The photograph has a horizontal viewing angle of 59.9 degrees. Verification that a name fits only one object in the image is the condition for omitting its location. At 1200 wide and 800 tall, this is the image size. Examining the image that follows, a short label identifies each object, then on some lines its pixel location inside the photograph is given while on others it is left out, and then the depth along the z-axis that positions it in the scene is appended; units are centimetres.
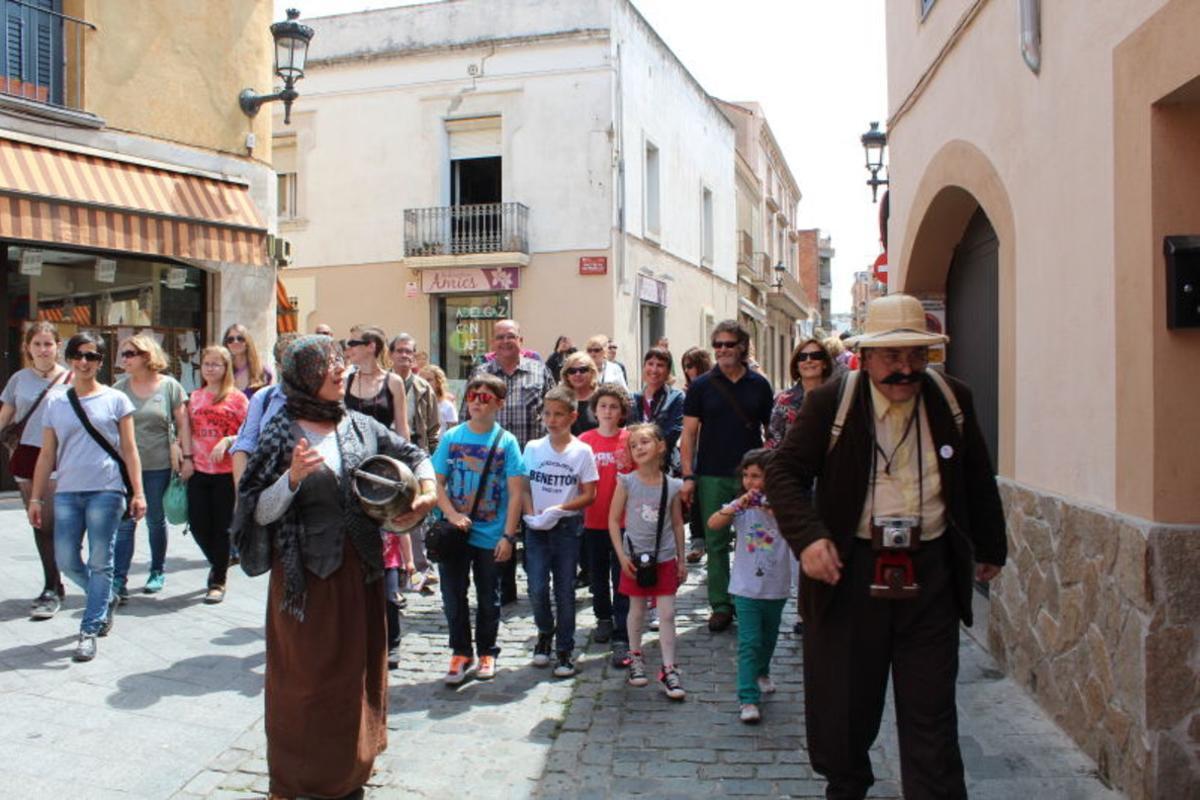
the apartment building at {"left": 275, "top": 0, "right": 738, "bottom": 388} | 2036
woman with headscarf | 373
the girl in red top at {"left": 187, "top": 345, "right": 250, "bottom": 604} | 702
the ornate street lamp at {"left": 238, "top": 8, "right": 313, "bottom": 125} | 1193
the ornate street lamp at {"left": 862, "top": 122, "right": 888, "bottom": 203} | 1414
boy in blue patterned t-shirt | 550
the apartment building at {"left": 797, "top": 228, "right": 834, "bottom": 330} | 5844
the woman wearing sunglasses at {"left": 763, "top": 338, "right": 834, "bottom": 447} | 621
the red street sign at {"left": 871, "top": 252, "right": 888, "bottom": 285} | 1122
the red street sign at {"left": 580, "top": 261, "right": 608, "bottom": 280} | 2030
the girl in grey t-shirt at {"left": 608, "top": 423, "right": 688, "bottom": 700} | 547
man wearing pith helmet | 344
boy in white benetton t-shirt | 571
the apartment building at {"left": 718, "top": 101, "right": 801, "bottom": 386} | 3350
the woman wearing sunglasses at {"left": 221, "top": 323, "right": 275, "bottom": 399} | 796
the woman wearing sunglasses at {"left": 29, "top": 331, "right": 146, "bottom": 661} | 582
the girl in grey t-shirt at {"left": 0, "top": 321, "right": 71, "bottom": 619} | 650
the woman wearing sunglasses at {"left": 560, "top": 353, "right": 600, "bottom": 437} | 690
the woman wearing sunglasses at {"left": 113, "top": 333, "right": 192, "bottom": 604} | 688
